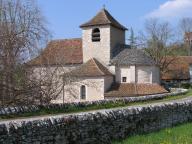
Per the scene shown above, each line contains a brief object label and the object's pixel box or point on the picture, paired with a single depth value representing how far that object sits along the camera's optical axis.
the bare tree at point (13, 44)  22.11
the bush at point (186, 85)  65.11
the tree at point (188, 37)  84.22
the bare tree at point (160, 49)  69.38
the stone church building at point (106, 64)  51.81
